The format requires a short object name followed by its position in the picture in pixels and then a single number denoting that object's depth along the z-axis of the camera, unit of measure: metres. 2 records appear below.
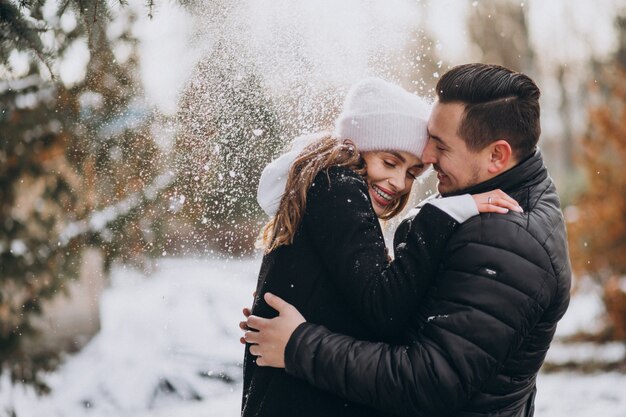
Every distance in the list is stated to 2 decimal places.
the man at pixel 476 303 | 1.59
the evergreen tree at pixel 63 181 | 5.28
